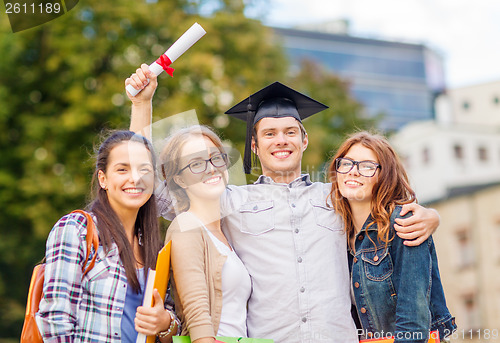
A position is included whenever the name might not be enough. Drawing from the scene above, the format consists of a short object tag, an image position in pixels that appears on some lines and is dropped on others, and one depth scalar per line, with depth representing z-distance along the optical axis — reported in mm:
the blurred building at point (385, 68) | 40375
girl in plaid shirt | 2885
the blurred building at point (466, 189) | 20875
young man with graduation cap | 3273
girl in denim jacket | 3062
